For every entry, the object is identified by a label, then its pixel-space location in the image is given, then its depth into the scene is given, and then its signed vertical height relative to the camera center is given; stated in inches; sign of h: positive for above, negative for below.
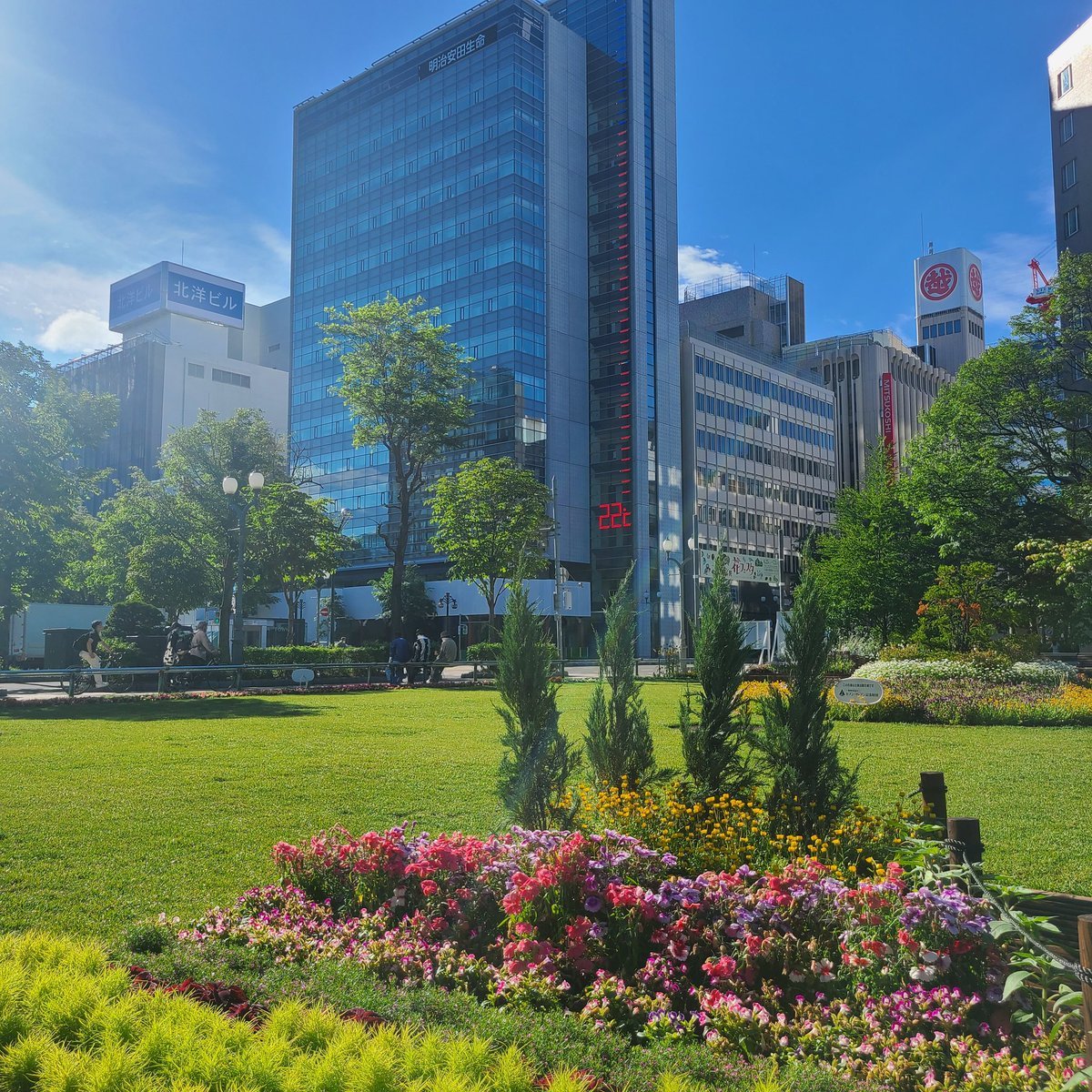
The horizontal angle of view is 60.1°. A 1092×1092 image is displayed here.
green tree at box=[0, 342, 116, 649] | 951.6 +169.4
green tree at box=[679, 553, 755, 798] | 271.4 -19.4
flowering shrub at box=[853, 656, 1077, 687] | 903.7 -34.2
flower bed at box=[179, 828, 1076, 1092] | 153.0 -60.5
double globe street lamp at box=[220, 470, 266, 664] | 1106.1 +68.8
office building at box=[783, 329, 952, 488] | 4473.4 +1192.9
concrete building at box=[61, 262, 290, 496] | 3843.5 +1165.4
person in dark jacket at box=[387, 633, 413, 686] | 1264.8 -29.7
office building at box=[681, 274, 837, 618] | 3208.7 +766.2
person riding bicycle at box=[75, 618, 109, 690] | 1027.9 -8.3
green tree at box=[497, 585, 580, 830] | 264.7 -26.4
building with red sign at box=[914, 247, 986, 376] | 5260.8 +1886.3
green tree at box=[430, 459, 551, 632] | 1722.4 +222.8
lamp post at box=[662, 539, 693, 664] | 2946.4 +251.0
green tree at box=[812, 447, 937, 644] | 1451.8 +107.4
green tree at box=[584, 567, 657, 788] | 292.5 -25.1
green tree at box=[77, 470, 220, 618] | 1455.5 +154.5
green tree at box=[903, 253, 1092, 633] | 1315.2 +272.6
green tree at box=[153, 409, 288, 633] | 1660.9 +325.0
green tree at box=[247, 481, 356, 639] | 1710.1 +197.2
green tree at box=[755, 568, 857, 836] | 244.1 -27.1
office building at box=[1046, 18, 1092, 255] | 2103.8 +1139.6
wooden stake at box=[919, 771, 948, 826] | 237.9 -39.8
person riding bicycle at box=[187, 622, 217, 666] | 1086.4 -6.2
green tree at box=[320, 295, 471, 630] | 1545.3 +426.4
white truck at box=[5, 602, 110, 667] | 1761.8 +34.5
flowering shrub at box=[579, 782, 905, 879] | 219.3 -47.8
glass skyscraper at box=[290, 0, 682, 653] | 2819.9 +1197.0
